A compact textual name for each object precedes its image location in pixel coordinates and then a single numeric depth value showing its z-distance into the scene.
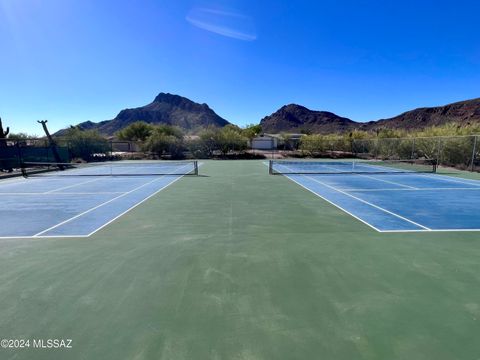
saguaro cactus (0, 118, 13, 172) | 17.51
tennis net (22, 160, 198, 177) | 18.08
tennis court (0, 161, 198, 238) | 6.11
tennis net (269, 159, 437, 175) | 19.03
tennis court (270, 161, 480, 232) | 6.26
